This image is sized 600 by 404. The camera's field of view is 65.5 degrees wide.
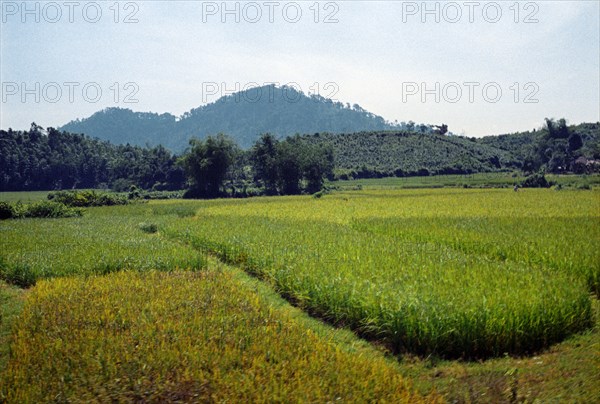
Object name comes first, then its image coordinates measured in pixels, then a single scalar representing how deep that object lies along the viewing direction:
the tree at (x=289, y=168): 73.81
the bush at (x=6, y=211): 35.28
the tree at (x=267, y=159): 74.12
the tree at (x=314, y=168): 74.75
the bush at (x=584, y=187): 56.37
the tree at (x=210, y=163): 69.44
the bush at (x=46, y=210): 36.50
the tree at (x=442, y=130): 148.62
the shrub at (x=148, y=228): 27.33
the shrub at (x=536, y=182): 67.21
